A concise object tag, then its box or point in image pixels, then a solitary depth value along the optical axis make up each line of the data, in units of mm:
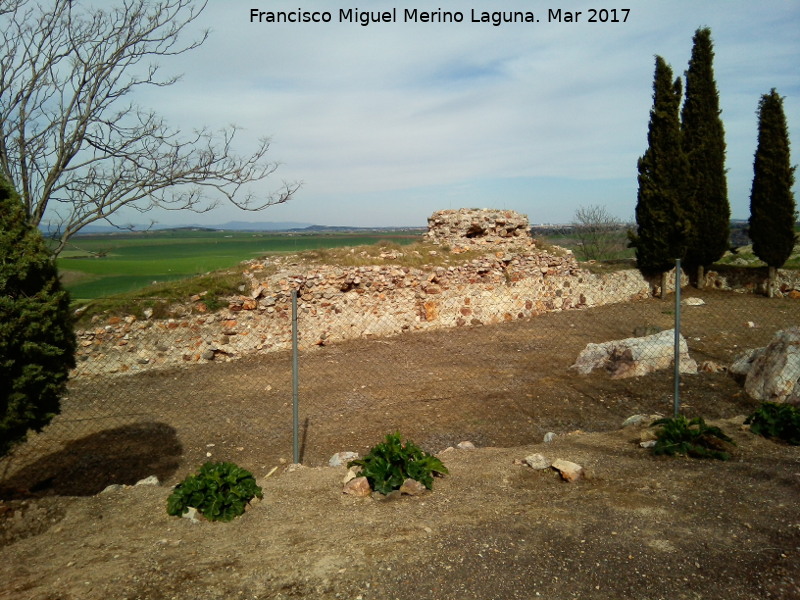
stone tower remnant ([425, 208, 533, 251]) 16844
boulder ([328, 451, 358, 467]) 5914
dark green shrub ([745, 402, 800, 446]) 5703
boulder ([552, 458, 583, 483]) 4859
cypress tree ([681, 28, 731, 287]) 18984
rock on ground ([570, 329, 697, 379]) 9156
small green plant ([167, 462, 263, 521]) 4234
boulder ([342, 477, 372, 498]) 4625
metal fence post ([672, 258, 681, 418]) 6523
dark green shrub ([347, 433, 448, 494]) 4641
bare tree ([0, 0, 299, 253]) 7852
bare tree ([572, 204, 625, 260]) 31781
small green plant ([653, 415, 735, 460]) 5320
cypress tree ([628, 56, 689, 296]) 18312
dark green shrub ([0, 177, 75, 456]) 3980
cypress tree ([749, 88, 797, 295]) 18125
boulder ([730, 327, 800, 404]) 7430
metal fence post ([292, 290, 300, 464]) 5617
